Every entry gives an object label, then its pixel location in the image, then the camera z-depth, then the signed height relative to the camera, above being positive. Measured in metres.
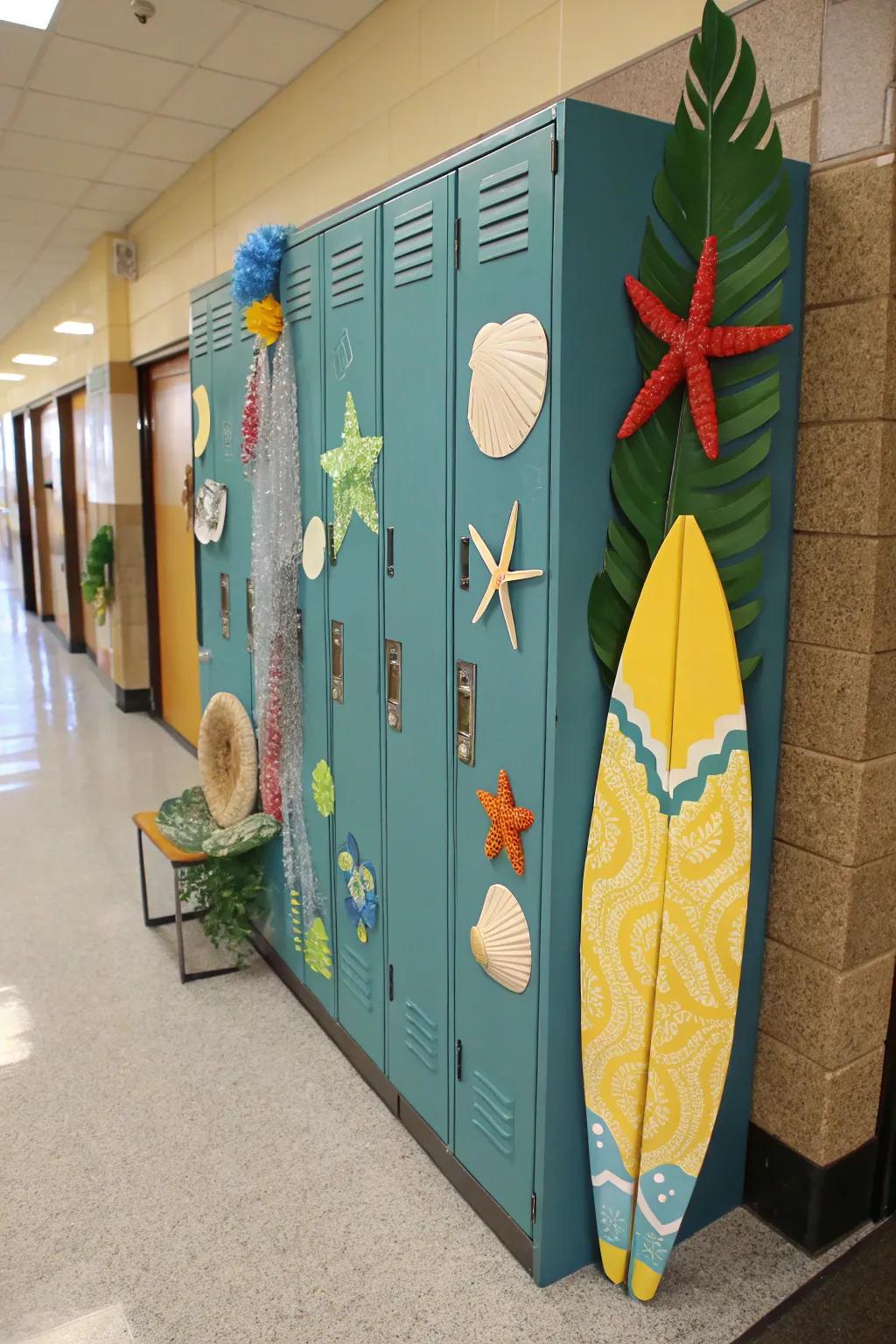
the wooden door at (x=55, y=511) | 9.00 -0.06
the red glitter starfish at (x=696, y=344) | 1.78 +0.29
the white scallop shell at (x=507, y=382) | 1.83 +0.23
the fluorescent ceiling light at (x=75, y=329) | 7.38 +1.36
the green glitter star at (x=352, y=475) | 2.48 +0.08
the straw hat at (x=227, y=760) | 3.32 -0.89
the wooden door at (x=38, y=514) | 10.62 -0.10
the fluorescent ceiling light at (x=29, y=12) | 3.33 +1.67
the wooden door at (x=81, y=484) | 8.40 +0.18
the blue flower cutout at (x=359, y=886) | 2.64 -1.03
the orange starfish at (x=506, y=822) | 1.99 -0.64
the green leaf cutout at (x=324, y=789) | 2.85 -0.82
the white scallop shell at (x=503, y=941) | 2.03 -0.91
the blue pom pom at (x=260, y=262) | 2.87 +0.70
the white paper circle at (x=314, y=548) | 2.78 -0.12
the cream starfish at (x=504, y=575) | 1.93 -0.14
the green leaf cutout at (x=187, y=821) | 3.37 -1.12
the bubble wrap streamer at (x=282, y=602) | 2.90 -0.29
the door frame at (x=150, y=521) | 6.72 -0.11
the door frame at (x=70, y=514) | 8.70 -0.08
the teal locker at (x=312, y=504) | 2.74 +0.00
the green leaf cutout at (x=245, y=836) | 3.17 -1.06
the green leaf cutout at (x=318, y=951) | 2.96 -1.35
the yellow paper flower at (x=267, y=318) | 2.88 +0.54
